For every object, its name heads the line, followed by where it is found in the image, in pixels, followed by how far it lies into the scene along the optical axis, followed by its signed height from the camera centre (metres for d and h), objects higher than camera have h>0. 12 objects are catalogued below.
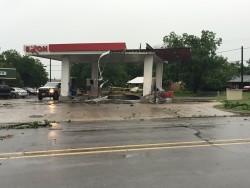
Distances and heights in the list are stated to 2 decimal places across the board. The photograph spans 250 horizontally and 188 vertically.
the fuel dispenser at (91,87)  24.51 -0.05
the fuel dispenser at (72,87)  21.96 -0.07
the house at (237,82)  57.29 +1.69
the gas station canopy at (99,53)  19.36 +2.80
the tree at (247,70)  79.25 +6.46
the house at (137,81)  47.17 +1.26
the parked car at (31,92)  40.51 -1.09
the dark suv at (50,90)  22.90 -0.43
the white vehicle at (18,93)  30.89 -0.98
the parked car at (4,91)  28.81 -0.71
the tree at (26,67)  55.11 +4.25
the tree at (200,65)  35.99 +3.51
